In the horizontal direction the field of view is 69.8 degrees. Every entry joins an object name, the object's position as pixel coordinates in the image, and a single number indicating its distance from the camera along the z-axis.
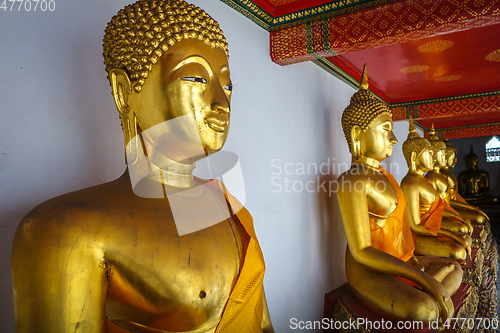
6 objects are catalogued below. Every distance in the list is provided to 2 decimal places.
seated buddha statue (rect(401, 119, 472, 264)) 2.71
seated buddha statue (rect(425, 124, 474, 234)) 3.39
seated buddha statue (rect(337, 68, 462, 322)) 1.73
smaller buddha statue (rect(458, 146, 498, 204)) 9.28
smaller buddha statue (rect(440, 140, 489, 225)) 4.31
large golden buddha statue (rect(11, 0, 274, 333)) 0.71
